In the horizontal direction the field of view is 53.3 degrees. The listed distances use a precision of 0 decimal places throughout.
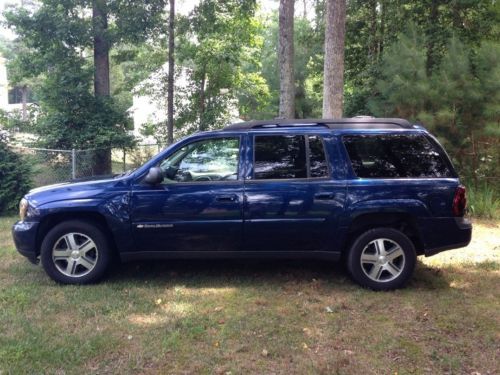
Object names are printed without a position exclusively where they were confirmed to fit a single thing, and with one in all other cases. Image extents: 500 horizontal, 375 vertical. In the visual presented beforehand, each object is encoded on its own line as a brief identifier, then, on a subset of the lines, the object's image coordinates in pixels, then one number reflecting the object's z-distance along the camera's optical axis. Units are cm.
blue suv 517
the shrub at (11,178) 973
